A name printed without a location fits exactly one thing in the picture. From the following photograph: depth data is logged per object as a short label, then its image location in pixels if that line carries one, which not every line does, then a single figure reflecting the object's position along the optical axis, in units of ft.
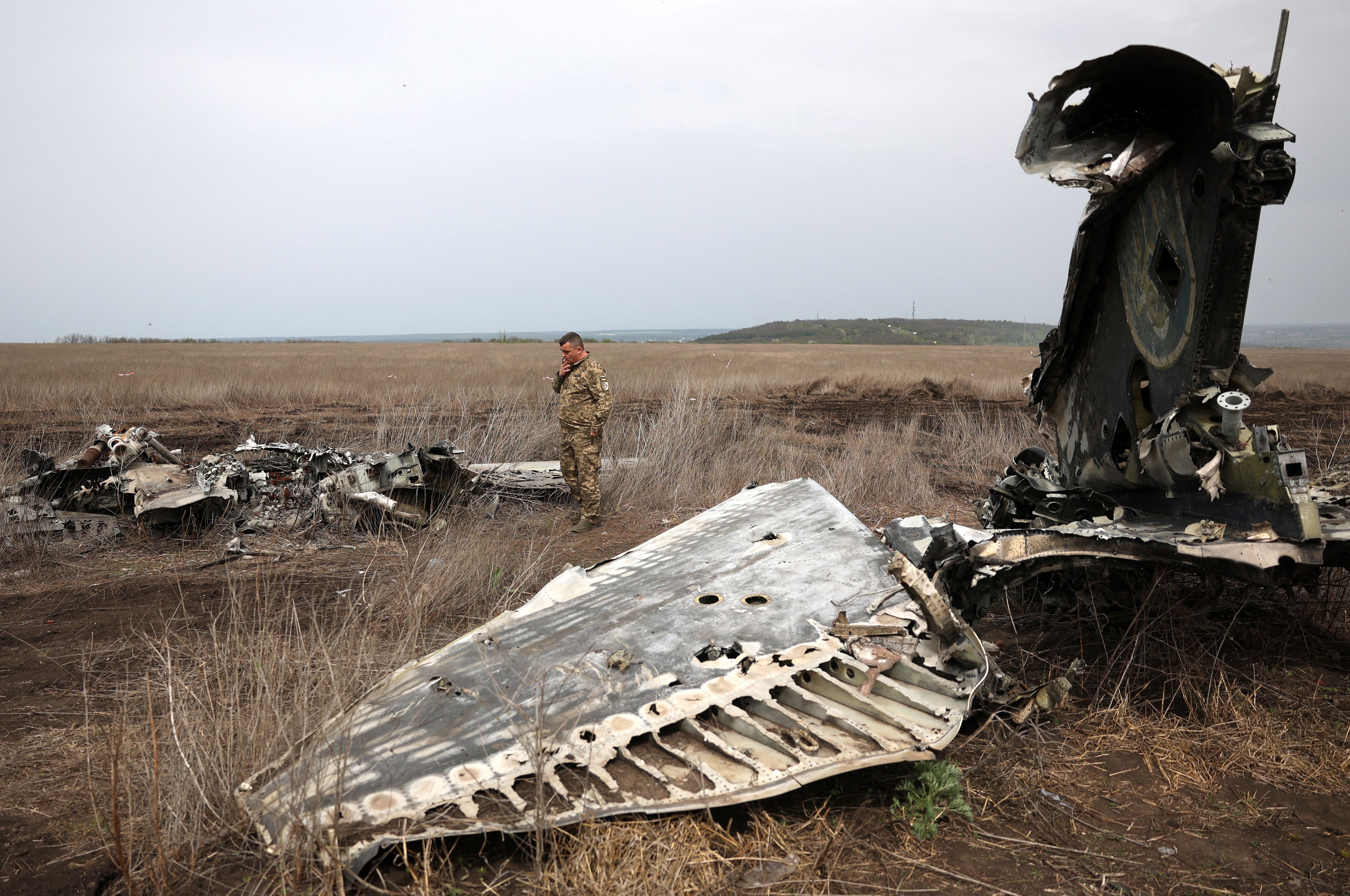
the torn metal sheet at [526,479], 28.96
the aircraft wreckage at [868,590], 7.92
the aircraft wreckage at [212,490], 23.06
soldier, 26.30
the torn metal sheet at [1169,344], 10.23
